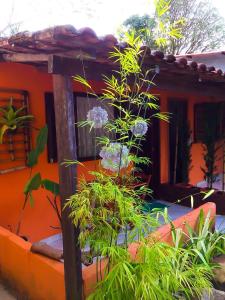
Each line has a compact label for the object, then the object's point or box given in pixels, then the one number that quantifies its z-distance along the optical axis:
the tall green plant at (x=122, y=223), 2.16
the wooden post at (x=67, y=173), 2.38
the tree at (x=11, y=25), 11.38
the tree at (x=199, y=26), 16.94
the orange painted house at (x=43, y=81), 2.17
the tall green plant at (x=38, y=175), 3.66
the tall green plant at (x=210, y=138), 7.00
